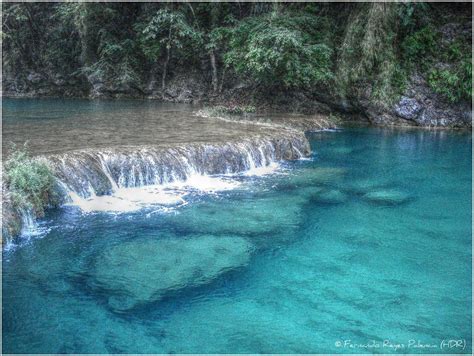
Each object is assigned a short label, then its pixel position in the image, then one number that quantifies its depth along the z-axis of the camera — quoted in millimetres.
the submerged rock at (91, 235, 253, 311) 5461
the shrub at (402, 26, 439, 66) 17609
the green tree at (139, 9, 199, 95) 21234
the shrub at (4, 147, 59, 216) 7090
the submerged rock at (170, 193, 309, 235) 7453
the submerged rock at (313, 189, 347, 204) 9102
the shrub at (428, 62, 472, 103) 16562
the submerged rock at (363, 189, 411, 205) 9216
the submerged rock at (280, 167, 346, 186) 10211
